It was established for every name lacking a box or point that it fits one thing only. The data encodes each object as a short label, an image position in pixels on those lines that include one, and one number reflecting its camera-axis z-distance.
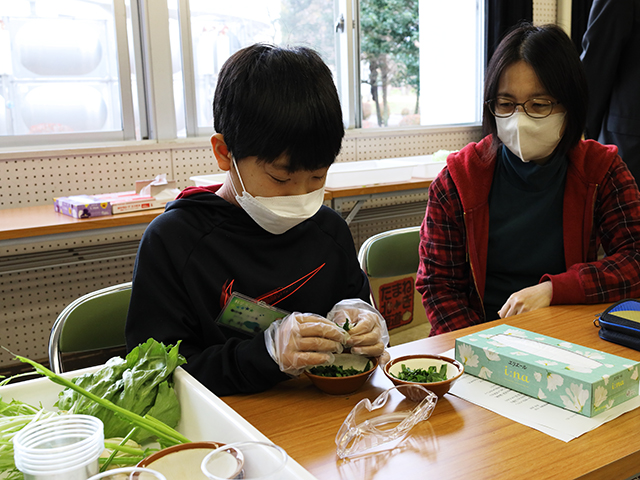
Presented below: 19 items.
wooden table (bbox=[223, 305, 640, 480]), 0.67
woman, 1.41
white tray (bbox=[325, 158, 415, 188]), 2.73
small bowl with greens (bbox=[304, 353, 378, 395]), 0.85
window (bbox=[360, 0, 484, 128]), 3.93
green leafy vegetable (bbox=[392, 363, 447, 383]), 0.86
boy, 0.91
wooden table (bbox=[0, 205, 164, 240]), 2.00
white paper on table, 0.76
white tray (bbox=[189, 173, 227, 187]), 2.39
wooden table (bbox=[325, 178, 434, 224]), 2.63
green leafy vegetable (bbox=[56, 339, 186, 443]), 0.71
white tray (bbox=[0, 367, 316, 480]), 0.65
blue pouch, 1.02
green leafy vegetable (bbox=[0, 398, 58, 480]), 0.60
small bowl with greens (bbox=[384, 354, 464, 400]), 0.83
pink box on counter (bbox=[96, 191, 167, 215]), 2.29
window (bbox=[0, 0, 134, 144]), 2.80
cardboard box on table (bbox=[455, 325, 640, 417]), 0.80
